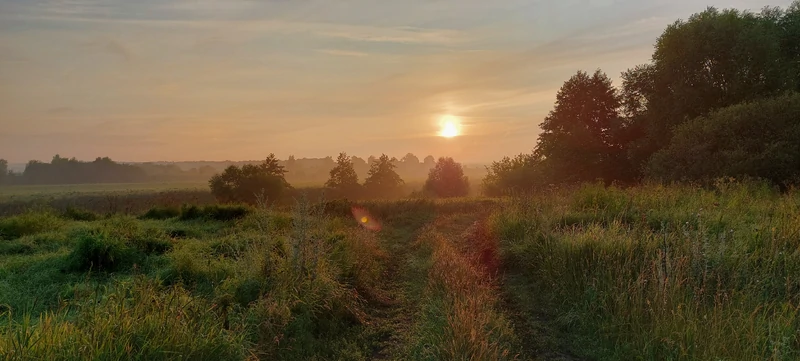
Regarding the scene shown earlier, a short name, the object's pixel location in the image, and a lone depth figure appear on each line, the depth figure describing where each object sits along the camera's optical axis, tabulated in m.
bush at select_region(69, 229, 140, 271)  7.61
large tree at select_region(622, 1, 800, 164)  21.00
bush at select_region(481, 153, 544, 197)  38.55
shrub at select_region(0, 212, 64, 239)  11.95
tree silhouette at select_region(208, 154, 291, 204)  43.72
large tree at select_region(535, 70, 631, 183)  28.48
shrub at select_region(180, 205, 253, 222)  16.61
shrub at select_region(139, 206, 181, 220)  17.36
